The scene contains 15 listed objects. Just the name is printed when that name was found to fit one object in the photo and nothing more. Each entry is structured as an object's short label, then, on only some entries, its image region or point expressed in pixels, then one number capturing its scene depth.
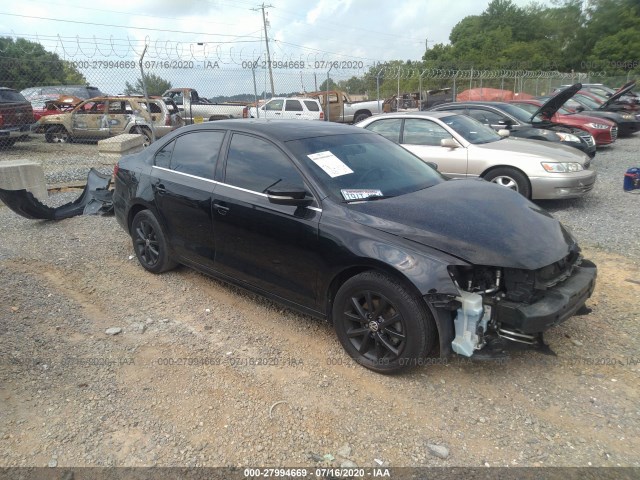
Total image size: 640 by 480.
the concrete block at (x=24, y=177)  7.26
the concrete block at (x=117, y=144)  8.75
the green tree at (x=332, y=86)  21.33
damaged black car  2.72
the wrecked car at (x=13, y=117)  12.31
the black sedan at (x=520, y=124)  8.84
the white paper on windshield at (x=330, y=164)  3.40
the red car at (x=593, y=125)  11.72
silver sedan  6.45
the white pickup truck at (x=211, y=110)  17.78
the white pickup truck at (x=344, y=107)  20.05
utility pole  37.50
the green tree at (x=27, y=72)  10.71
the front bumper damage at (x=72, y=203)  6.01
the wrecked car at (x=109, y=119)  14.10
